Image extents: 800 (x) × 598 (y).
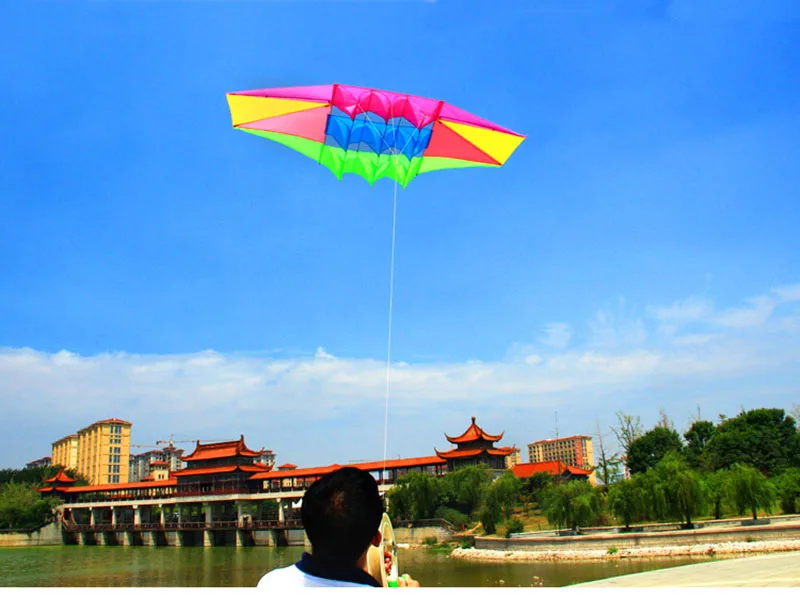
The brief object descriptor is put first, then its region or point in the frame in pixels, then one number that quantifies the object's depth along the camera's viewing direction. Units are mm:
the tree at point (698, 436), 38422
